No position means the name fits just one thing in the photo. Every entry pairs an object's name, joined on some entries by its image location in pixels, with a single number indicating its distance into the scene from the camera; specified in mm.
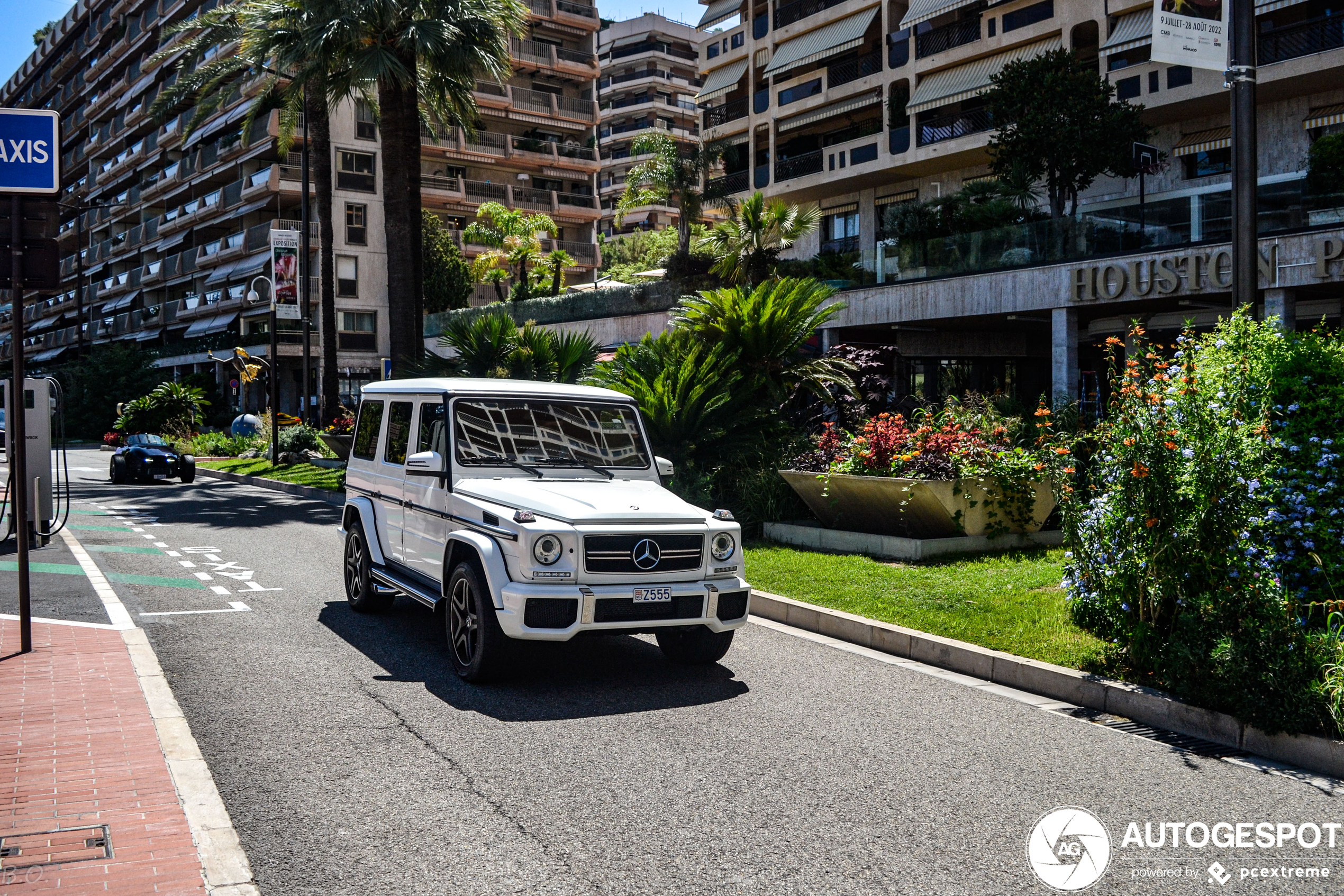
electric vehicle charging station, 8297
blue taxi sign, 7324
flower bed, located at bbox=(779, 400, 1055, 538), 11930
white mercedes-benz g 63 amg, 6672
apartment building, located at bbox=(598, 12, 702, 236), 93688
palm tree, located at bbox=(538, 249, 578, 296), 56031
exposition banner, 30247
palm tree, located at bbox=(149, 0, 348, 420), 24156
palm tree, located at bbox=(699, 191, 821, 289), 32625
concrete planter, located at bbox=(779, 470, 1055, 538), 11844
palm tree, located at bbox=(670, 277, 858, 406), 15133
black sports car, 26188
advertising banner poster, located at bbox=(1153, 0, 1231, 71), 8547
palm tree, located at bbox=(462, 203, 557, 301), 54531
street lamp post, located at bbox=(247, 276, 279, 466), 29422
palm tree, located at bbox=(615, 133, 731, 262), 43969
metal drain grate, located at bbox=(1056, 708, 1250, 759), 5840
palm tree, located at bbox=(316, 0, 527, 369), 22188
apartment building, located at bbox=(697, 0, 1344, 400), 22438
